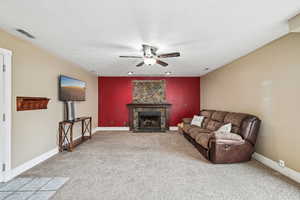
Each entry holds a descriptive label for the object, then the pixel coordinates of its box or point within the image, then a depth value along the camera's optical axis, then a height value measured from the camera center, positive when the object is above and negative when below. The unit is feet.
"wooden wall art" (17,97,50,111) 7.36 -0.10
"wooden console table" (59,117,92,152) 10.50 -3.16
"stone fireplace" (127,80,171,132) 18.02 -0.92
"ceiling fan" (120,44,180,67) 8.15 +3.11
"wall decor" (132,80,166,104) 18.39 +1.60
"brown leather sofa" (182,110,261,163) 8.26 -2.88
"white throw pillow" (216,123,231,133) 9.45 -2.18
